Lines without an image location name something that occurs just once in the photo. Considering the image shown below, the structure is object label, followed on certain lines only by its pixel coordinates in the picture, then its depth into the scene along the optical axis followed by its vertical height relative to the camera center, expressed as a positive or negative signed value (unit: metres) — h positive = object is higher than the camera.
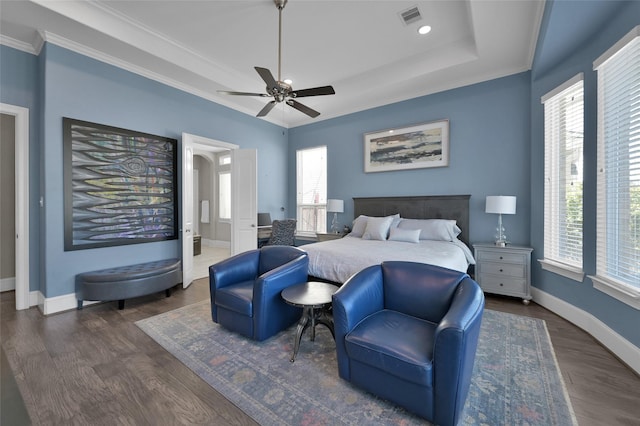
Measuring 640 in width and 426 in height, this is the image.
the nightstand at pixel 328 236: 5.21 -0.49
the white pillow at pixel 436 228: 3.93 -0.26
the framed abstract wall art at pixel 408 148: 4.47 +1.15
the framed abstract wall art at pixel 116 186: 3.33 +0.36
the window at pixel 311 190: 6.04 +0.51
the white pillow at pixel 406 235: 3.81 -0.35
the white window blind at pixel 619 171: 2.20 +0.35
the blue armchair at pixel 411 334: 1.46 -0.81
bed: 2.90 -0.41
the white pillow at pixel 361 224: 4.48 -0.22
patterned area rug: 1.63 -1.23
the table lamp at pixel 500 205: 3.62 +0.08
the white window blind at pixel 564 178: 2.97 +0.40
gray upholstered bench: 3.22 -0.88
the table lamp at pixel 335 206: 5.34 +0.11
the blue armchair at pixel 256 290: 2.43 -0.77
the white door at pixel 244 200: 5.02 +0.22
